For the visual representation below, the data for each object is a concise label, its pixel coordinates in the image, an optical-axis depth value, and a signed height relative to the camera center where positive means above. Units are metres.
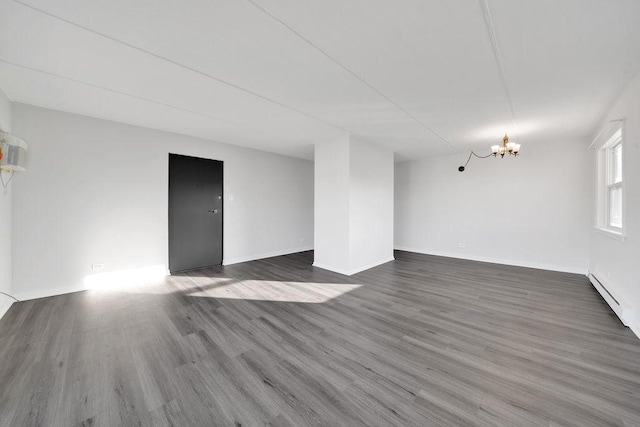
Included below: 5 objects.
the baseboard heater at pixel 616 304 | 2.36 -1.04
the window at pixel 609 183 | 3.29 +0.42
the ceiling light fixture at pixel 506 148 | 3.71 +1.00
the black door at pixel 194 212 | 4.32 -0.07
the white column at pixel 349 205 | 4.32 +0.09
